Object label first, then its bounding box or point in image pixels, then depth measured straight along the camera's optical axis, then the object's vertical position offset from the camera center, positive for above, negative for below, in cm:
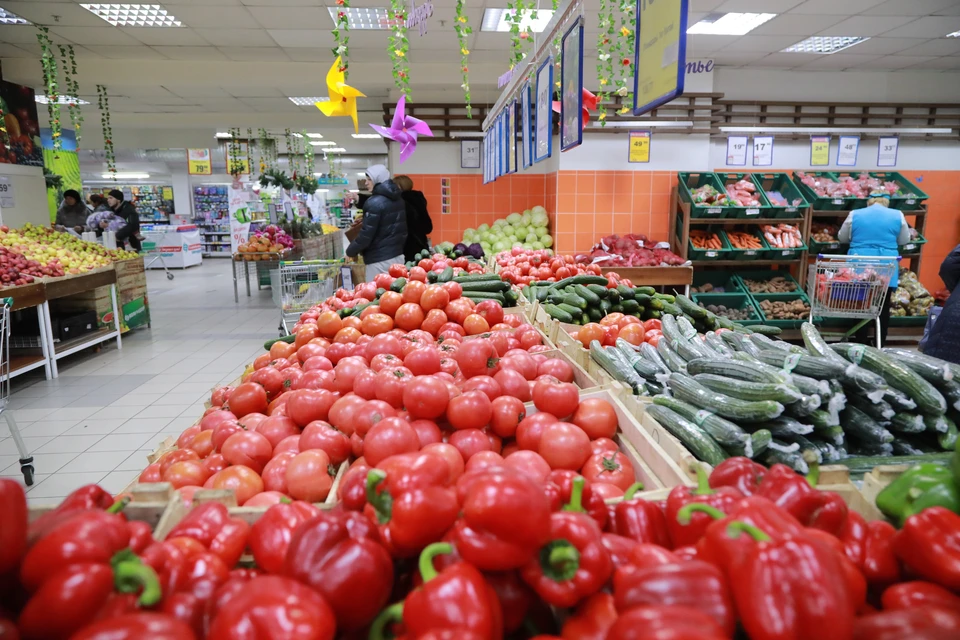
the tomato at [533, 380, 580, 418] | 190 -58
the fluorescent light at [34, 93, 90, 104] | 1029 +250
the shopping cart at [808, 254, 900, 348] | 574 -70
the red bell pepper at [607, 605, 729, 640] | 68 -49
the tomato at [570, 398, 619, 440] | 187 -64
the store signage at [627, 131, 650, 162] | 780 +105
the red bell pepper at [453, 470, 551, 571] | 84 -45
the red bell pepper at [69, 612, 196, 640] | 69 -49
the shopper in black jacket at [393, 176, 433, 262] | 737 +6
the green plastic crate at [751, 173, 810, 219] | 720 +39
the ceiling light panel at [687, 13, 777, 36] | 631 +226
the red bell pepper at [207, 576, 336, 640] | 72 -50
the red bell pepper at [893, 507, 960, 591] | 85 -51
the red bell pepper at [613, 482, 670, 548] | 108 -58
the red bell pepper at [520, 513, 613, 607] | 83 -51
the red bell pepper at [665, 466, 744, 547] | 102 -53
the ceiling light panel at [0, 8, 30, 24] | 662 +257
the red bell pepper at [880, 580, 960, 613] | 82 -55
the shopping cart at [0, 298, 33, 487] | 351 -135
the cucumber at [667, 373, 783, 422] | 162 -55
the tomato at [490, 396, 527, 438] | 184 -62
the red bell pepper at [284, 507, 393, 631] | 82 -50
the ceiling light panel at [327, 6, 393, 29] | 648 +248
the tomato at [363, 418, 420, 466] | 153 -58
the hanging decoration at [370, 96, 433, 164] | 537 +94
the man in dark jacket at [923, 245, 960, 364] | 345 -72
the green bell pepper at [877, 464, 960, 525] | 106 -53
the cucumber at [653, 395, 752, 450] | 163 -60
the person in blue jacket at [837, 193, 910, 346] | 652 -14
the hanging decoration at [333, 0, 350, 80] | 375 +138
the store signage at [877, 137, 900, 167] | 823 +96
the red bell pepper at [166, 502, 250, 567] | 110 -59
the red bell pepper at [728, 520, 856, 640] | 73 -49
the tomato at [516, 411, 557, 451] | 177 -64
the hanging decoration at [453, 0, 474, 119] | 425 +154
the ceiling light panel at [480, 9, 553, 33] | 638 +238
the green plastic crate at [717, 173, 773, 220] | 710 +15
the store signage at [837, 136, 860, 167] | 812 +97
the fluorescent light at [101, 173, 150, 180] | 2433 +239
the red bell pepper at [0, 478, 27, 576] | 80 -42
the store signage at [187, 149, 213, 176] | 1561 +189
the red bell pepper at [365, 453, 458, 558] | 92 -46
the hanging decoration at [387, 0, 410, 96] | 401 +143
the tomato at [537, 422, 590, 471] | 168 -66
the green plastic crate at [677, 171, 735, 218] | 712 +46
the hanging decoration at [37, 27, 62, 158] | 703 +200
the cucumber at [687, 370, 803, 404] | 163 -51
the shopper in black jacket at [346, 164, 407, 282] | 620 -3
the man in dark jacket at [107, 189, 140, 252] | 1112 +31
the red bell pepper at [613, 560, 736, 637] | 78 -51
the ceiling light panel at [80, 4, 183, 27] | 649 +255
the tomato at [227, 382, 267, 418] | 222 -66
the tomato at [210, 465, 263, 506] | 162 -72
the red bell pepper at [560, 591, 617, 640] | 82 -58
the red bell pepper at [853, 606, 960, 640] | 73 -54
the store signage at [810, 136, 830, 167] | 811 +99
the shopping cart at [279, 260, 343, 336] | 600 -62
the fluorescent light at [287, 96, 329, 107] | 1090 +250
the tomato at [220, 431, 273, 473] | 178 -69
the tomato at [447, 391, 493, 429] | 174 -57
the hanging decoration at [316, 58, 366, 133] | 420 +99
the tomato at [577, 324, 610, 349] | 294 -57
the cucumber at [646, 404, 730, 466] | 161 -63
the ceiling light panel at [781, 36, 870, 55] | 706 +222
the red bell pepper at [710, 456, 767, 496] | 120 -55
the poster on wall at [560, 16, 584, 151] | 262 +67
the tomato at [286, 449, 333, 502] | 161 -71
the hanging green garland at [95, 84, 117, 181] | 892 +178
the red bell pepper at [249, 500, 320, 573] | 101 -55
